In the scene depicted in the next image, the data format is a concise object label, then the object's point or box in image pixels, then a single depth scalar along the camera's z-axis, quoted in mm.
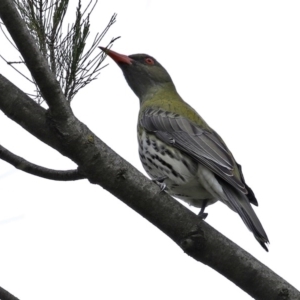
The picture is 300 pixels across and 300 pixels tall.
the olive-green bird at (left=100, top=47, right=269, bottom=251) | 7988
